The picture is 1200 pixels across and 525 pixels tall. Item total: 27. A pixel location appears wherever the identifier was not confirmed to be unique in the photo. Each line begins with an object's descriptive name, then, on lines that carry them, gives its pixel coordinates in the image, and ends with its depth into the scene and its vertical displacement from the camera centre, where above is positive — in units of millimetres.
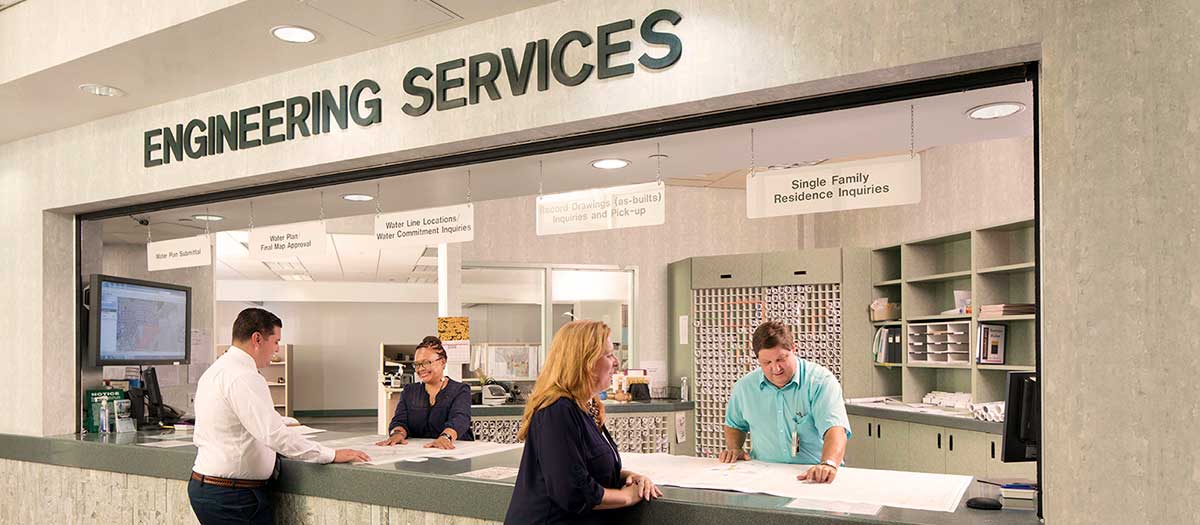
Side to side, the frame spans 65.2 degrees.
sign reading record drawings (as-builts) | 3711 +307
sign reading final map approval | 4727 +224
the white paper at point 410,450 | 4301 -805
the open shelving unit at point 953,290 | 6840 -86
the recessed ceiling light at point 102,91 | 4590 +962
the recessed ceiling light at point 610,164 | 4573 +592
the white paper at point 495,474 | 3663 -753
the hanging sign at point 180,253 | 5098 +174
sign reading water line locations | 4223 +267
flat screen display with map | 5449 -235
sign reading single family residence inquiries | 3105 +333
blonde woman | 2801 -499
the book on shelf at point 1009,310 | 6566 -188
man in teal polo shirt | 4230 -560
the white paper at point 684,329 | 9492 -456
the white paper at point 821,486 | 3105 -728
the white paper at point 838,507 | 2855 -697
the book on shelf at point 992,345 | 6832 -448
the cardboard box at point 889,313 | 8172 -256
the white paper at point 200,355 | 7742 -585
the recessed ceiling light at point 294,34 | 3824 +1034
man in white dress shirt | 3908 -669
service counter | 3006 -889
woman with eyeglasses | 5305 -682
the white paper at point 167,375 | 7488 -720
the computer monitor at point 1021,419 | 3061 -448
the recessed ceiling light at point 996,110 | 3514 +660
